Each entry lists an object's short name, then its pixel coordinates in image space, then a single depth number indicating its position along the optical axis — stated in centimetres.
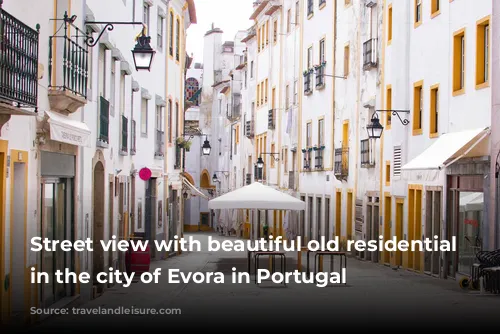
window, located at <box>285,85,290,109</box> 5047
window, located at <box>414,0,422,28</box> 2851
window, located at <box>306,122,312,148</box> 4528
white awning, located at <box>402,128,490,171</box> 2166
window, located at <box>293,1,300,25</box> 4899
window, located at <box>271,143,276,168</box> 5475
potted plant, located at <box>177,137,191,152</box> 3938
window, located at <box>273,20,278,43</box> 5472
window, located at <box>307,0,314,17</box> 4544
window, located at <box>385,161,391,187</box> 3178
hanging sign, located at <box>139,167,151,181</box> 2736
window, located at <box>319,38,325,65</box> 4289
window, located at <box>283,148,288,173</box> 5130
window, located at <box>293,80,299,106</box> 4812
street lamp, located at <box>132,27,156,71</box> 1734
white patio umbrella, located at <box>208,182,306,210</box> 2584
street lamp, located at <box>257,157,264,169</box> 5205
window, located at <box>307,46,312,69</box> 4544
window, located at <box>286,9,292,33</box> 5094
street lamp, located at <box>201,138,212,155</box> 4960
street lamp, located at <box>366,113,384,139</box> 2789
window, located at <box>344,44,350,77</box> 3828
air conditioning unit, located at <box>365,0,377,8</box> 3371
